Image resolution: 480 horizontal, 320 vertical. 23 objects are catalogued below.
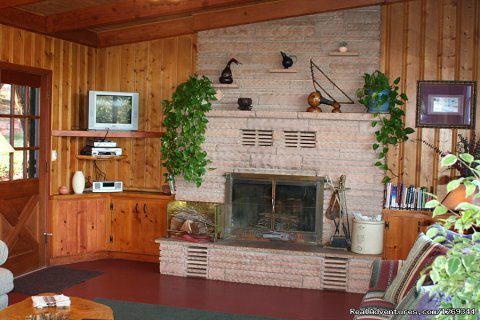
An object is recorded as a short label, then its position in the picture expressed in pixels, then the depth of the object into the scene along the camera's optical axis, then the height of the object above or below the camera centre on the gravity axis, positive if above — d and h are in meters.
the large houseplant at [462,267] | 1.49 -0.31
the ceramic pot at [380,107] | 5.83 +0.41
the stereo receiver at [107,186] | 6.91 -0.52
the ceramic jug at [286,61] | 6.36 +0.93
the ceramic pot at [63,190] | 6.65 -0.55
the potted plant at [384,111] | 5.80 +0.37
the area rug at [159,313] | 4.76 -1.42
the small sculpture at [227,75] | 6.55 +0.79
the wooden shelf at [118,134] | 6.63 +0.10
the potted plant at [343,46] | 6.21 +1.09
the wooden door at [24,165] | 5.93 -0.25
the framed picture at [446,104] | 6.00 +0.47
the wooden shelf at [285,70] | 6.41 +0.84
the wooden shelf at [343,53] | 6.20 +1.00
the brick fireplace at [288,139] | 5.92 +0.07
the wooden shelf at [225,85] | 6.60 +0.68
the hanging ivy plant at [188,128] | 6.21 +0.17
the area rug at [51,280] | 5.59 -1.41
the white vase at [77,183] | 6.77 -0.48
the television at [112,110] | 6.71 +0.38
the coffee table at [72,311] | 3.49 -1.05
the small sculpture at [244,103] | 6.36 +0.46
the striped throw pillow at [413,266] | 3.40 -0.72
